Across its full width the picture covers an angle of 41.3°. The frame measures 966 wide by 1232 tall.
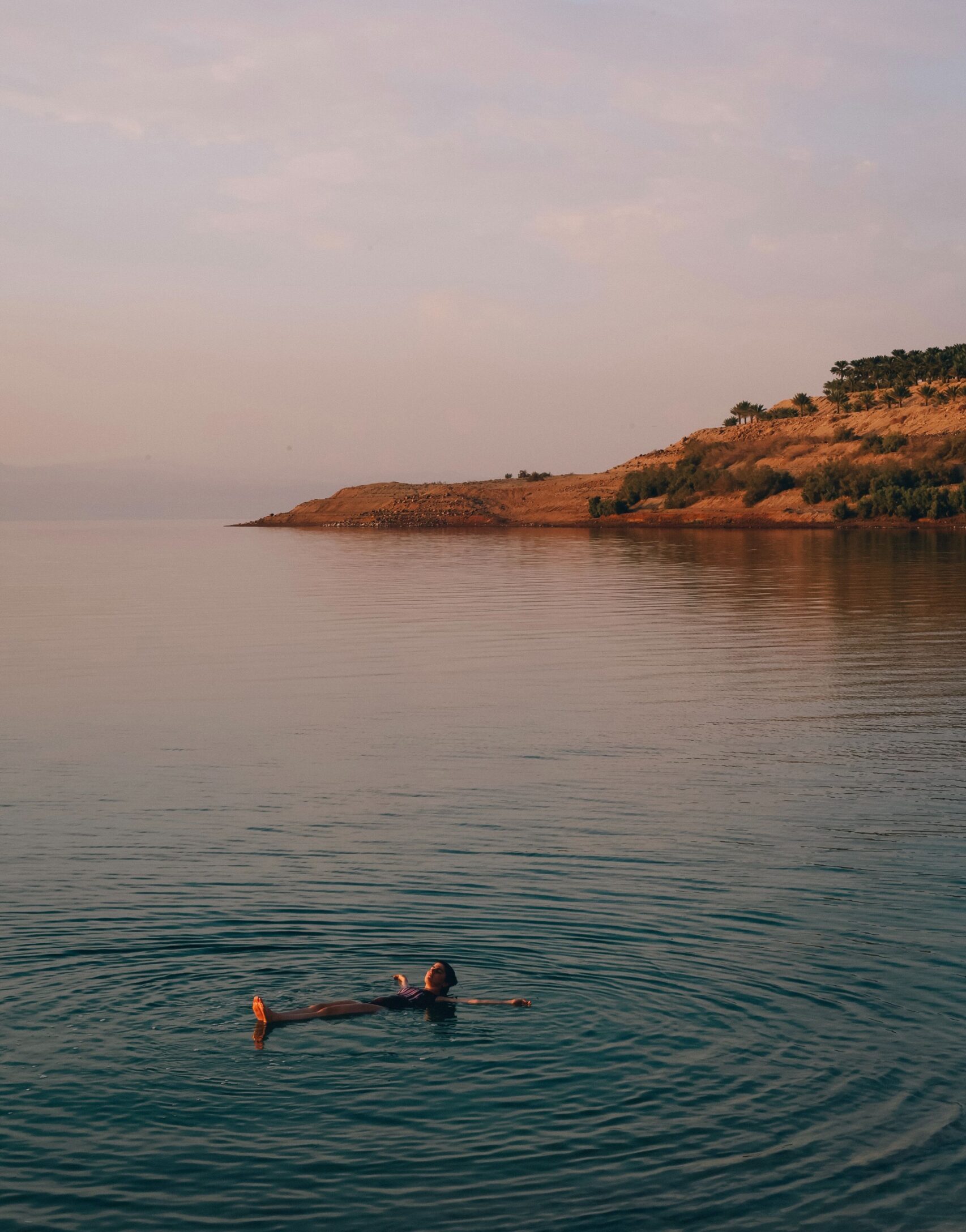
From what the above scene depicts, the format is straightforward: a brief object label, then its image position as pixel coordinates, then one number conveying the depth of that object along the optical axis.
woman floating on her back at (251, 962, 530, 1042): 12.87
